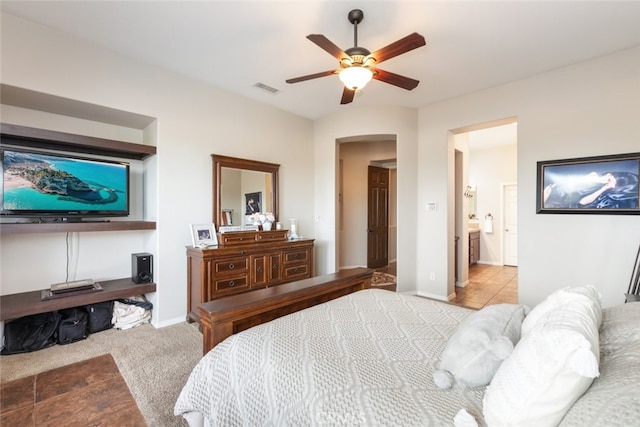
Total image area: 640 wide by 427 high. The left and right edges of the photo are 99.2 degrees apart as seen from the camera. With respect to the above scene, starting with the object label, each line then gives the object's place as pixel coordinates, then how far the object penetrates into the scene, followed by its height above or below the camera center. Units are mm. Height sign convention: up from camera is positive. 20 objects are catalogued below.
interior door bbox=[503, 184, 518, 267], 6707 -271
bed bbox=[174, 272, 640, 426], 785 -645
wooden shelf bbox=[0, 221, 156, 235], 2399 -127
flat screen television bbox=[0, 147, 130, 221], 2510 +283
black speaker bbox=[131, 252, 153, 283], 3141 -631
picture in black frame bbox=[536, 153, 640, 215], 2764 +291
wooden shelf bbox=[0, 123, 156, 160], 2426 +721
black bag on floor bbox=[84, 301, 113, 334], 2924 -1115
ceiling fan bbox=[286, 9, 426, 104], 1967 +1219
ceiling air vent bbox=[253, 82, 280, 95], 3569 +1678
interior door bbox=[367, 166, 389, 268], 6352 -132
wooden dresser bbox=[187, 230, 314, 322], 3055 -645
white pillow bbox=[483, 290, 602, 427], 705 -449
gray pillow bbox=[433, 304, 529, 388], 1010 -538
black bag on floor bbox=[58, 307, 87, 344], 2703 -1131
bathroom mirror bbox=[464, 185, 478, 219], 7309 +198
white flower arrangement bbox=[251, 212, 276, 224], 3906 -71
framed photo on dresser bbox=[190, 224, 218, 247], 3308 -272
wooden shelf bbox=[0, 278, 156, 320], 2412 -830
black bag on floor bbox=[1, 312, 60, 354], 2512 -1130
